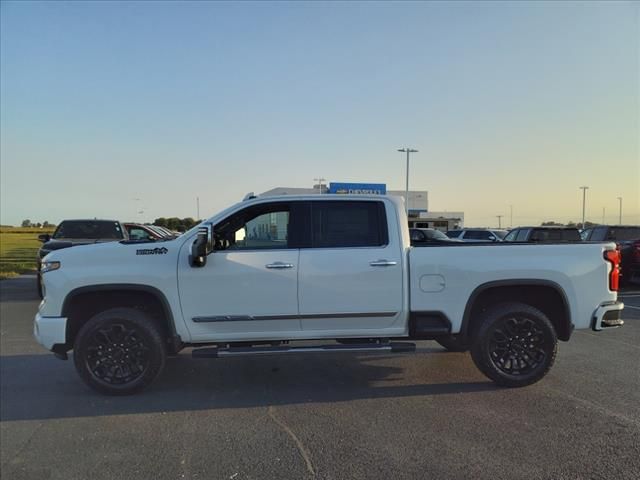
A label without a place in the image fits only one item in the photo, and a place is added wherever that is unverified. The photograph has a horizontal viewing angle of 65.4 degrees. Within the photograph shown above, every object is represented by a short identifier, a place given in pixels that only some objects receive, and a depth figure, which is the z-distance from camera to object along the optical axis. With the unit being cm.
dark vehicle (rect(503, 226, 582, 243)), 1286
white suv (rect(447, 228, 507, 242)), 2462
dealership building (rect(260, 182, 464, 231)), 5654
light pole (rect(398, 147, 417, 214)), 5744
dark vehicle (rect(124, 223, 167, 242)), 1823
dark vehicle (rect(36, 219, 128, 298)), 1239
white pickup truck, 499
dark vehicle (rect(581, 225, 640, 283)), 1375
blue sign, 4106
